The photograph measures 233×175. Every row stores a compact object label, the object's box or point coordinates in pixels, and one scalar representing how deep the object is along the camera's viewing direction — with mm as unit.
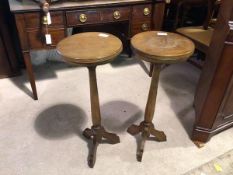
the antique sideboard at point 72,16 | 1586
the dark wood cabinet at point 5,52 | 2023
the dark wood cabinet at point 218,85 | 1260
